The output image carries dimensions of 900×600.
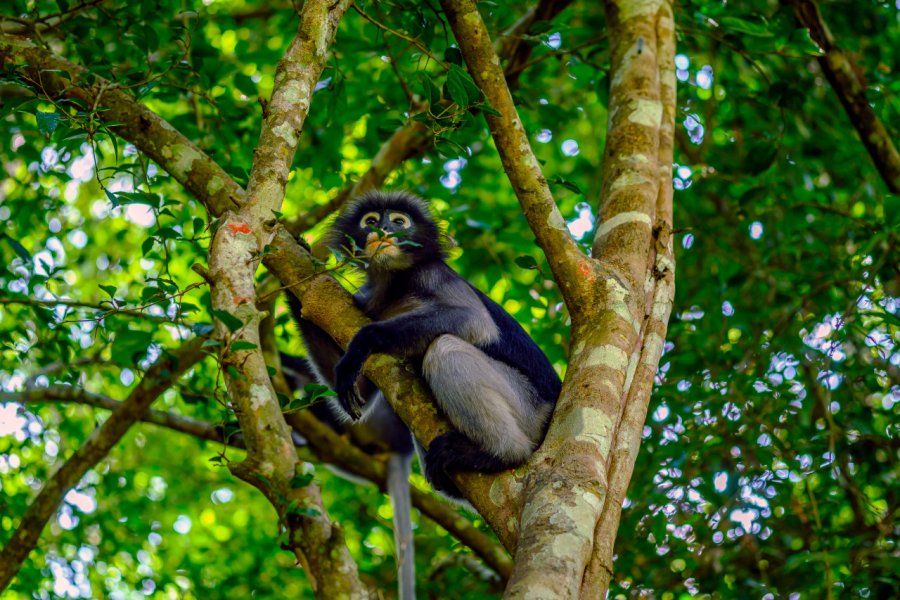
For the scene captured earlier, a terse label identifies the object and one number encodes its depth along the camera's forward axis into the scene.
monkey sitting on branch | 6.84
